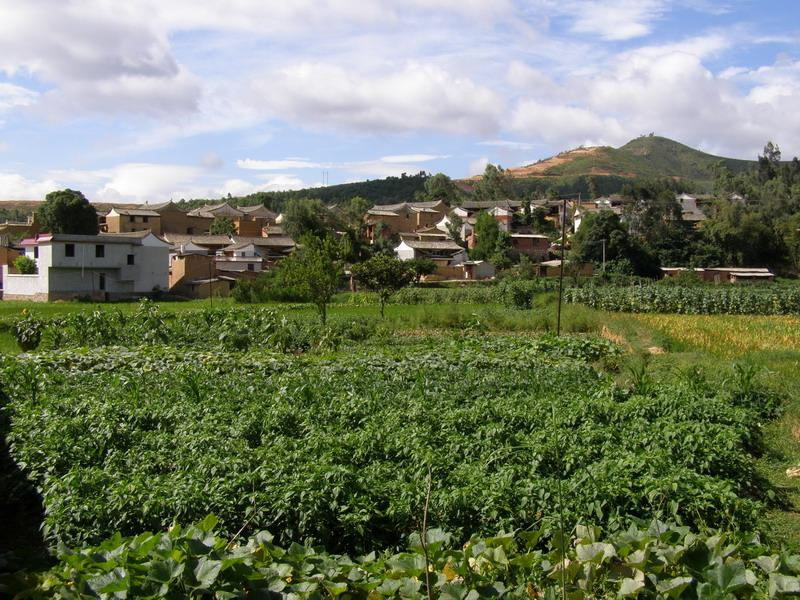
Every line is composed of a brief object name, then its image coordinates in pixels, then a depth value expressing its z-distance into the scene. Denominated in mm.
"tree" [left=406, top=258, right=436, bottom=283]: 57031
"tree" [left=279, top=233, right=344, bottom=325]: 25297
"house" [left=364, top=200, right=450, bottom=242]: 82688
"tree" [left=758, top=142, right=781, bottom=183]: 113469
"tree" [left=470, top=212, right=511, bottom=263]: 69688
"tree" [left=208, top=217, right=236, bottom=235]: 79506
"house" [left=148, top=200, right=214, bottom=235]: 80875
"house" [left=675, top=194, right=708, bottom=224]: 81769
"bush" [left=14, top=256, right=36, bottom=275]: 50781
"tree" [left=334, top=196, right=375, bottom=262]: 60128
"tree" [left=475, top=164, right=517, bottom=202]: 112875
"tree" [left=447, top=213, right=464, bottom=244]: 78669
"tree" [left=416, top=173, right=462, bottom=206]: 115062
